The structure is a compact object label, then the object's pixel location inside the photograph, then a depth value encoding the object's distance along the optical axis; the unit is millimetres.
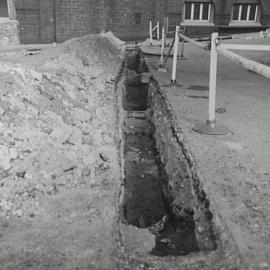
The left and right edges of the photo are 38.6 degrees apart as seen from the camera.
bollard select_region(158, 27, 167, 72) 9039
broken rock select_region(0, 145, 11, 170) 3705
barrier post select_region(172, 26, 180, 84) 7107
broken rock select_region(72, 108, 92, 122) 5472
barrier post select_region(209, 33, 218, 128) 4652
